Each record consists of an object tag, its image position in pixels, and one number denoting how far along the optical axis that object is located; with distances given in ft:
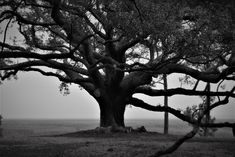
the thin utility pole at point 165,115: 111.14
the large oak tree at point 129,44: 54.39
